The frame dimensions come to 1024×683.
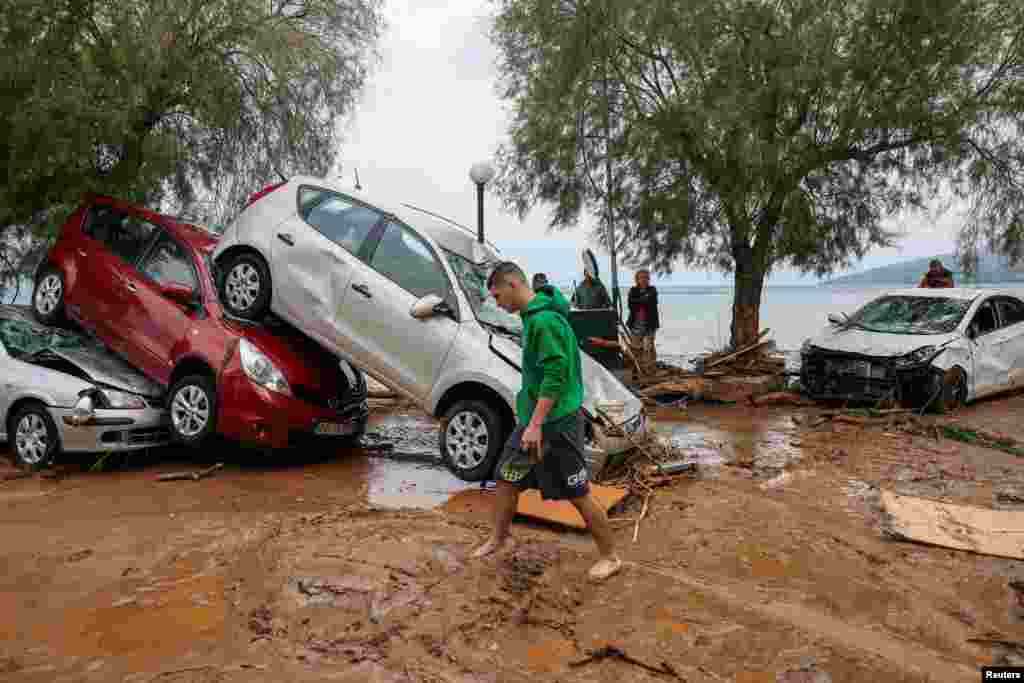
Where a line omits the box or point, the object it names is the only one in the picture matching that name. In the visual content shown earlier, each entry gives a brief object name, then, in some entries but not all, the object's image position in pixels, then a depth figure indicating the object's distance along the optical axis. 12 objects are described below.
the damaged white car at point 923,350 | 9.86
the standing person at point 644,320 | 13.51
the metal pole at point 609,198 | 14.16
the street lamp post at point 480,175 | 11.76
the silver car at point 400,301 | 6.55
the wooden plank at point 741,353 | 14.31
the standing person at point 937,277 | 13.51
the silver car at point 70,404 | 7.02
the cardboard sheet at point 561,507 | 5.38
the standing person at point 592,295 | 12.08
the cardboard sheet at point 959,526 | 5.02
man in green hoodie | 4.19
